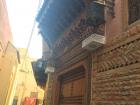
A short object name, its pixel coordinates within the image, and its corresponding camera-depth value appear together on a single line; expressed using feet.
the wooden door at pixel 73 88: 8.82
